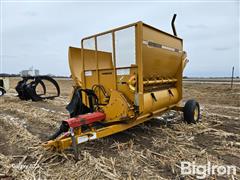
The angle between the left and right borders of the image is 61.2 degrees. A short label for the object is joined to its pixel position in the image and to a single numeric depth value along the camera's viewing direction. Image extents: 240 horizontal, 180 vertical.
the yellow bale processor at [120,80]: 3.88
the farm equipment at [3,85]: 13.78
